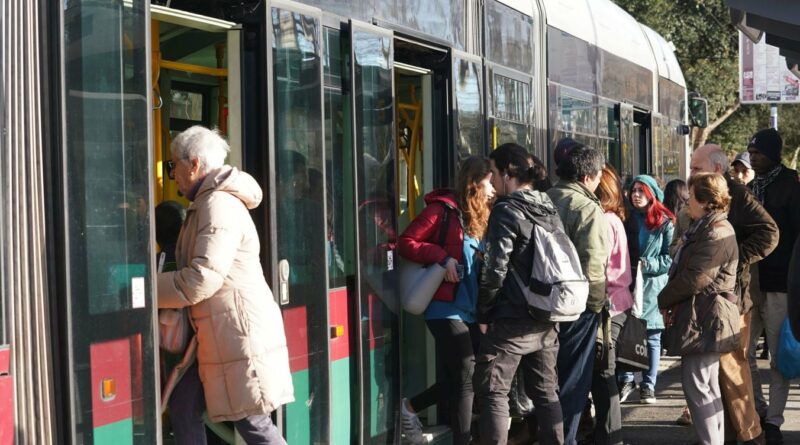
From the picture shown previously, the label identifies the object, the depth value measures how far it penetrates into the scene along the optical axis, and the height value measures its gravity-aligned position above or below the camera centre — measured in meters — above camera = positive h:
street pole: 20.92 +1.28
